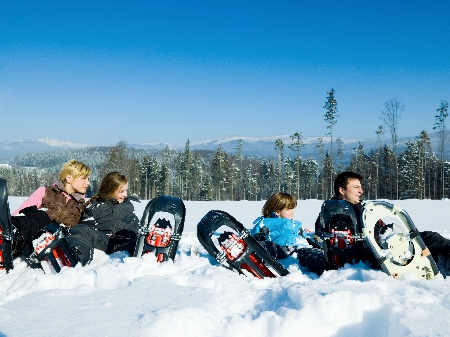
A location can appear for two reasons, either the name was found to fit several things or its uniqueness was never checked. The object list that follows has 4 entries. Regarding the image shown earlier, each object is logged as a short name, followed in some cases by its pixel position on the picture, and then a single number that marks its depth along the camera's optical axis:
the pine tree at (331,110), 41.09
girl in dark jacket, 4.93
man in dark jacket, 3.80
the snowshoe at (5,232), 3.72
